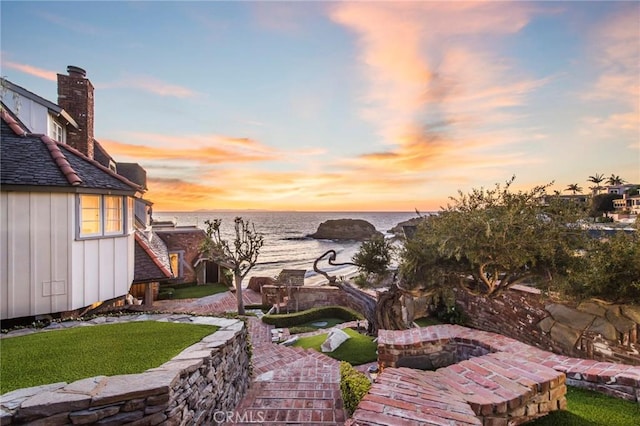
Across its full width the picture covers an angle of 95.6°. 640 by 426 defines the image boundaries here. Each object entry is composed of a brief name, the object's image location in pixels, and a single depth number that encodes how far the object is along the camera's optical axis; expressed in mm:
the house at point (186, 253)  19516
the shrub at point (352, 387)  4309
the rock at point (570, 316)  6675
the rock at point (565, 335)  6758
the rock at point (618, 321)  6055
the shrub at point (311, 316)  13656
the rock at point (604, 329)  6215
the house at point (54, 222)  6156
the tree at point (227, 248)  15844
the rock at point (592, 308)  6476
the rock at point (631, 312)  5980
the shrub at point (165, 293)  16833
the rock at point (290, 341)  10005
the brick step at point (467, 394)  2377
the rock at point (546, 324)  7246
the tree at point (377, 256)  9688
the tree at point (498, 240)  6535
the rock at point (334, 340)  8345
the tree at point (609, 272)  5969
